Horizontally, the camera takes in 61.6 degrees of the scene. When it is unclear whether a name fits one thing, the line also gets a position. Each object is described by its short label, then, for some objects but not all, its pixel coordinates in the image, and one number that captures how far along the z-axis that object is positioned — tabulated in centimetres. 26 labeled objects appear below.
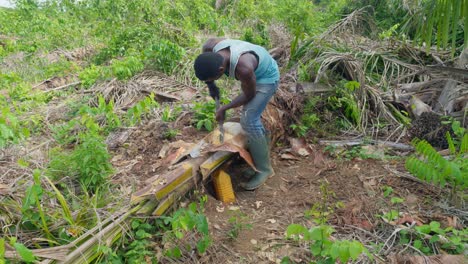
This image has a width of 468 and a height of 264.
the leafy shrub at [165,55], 584
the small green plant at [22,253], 203
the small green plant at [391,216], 310
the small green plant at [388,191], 348
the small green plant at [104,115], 404
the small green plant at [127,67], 554
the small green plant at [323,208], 329
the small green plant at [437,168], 280
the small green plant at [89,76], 580
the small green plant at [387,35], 610
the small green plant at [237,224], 304
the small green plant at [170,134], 407
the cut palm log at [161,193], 236
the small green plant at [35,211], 251
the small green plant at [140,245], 263
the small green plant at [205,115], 417
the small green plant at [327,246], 203
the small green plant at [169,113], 439
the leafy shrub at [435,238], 273
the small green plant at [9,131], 260
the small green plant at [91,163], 312
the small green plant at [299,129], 457
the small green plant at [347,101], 477
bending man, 316
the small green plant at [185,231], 257
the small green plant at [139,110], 372
